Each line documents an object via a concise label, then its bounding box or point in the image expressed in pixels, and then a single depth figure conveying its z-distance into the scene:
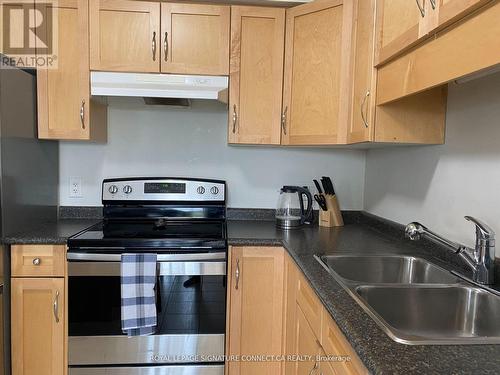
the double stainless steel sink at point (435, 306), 1.05
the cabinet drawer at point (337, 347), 0.81
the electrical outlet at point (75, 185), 2.25
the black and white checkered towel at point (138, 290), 1.65
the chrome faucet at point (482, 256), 1.11
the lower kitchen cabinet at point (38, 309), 1.68
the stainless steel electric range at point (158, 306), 1.68
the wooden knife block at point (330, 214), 2.19
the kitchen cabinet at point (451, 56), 0.81
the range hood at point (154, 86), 1.82
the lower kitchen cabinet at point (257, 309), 1.76
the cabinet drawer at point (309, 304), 1.13
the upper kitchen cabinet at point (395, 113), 1.48
